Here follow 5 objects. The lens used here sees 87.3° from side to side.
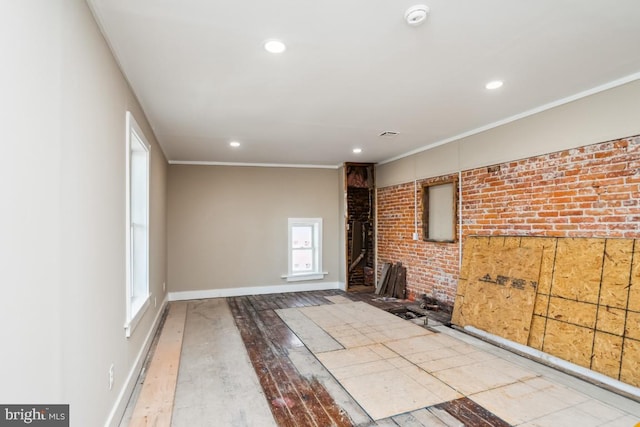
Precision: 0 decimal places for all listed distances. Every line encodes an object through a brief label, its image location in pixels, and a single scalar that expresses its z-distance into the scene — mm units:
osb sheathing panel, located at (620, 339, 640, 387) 2621
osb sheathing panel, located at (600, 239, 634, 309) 2812
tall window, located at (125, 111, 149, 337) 3693
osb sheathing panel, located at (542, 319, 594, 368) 2967
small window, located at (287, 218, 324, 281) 6945
